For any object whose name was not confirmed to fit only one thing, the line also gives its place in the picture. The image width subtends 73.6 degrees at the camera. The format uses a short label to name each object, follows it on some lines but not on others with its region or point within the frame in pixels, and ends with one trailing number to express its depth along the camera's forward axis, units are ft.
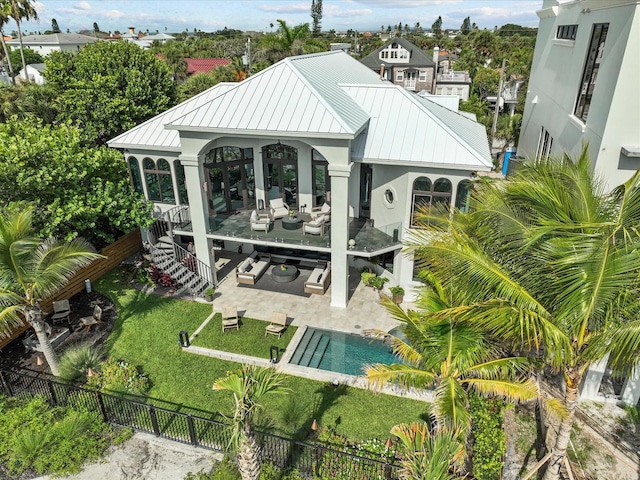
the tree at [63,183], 50.98
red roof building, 217.56
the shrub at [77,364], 46.73
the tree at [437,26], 573.57
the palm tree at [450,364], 25.88
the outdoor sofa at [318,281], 63.00
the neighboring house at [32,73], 219.22
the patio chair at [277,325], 54.54
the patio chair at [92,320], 55.62
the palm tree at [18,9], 139.33
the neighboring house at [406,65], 192.13
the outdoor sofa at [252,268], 65.41
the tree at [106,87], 79.20
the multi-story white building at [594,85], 35.88
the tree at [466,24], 613.44
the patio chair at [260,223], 62.23
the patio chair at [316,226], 60.23
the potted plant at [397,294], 59.23
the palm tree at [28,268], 39.47
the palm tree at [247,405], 29.14
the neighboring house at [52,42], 309.83
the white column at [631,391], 42.88
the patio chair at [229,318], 55.06
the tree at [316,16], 448.65
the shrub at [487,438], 33.76
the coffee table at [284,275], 66.64
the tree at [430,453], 26.11
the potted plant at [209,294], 61.93
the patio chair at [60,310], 56.55
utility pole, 144.36
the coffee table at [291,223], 62.75
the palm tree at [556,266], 22.77
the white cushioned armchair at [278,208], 66.39
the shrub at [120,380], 45.57
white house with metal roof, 54.24
